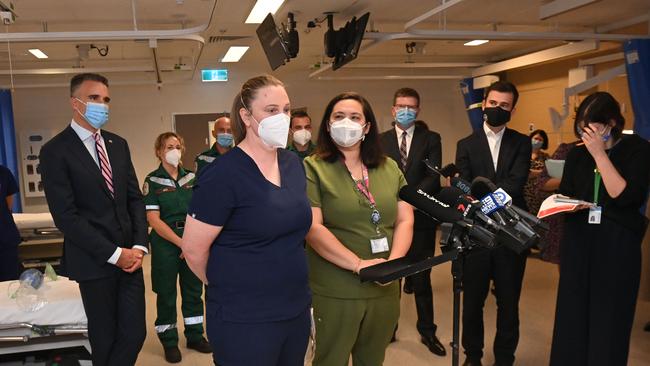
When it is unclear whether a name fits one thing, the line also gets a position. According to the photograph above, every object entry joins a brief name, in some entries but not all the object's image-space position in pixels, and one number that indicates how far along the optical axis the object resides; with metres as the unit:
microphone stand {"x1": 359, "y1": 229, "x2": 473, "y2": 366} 1.63
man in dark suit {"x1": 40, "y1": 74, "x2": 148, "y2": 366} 2.44
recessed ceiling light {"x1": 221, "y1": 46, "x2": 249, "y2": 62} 7.28
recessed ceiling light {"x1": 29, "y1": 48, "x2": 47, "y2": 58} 6.79
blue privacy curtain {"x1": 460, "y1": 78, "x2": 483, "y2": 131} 8.00
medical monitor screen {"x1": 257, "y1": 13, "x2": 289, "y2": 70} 4.29
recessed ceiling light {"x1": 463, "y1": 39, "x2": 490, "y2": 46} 7.48
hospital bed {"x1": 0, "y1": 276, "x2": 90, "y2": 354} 2.76
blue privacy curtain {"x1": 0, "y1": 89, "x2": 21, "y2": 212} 7.41
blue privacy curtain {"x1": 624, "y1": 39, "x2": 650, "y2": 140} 4.65
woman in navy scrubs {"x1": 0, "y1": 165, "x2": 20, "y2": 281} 4.14
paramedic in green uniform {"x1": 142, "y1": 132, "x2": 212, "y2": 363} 3.65
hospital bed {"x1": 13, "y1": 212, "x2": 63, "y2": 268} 5.53
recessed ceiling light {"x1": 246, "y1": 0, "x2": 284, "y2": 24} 4.52
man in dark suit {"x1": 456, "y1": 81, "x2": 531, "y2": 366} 3.06
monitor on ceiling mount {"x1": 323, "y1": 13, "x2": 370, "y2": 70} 4.67
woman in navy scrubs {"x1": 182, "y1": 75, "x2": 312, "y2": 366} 1.69
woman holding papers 2.55
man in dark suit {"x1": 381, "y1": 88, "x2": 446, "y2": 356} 3.53
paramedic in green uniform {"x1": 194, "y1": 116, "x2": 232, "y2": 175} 4.14
